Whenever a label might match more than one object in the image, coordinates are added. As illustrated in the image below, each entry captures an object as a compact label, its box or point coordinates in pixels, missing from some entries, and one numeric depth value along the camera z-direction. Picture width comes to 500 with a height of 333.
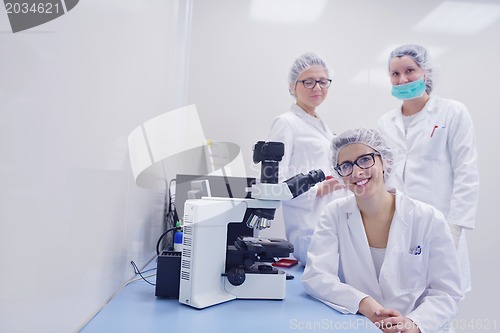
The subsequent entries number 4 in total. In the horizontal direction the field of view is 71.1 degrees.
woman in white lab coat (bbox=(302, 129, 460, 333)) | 1.14
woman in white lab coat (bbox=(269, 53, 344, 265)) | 1.76
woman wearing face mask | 1.79
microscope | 0.99
